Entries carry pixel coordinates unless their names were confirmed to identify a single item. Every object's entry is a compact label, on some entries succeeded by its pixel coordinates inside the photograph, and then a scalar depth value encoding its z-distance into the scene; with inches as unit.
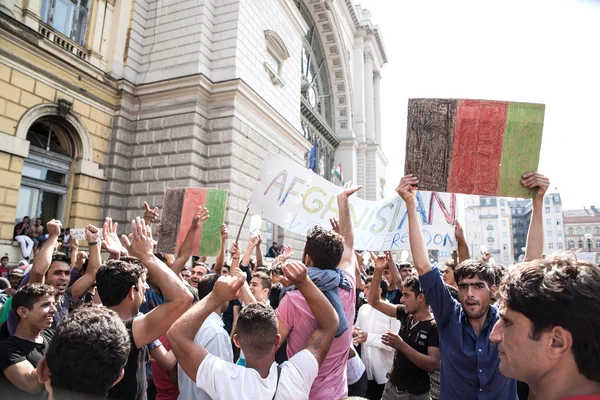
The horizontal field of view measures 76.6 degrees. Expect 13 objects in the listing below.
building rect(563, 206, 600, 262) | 2903.5
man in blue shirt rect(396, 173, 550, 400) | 85.9
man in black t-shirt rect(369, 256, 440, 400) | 115.7
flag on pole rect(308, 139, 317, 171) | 924.0
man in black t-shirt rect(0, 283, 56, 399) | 84.4
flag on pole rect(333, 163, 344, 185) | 957.5
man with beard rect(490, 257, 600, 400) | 46.3
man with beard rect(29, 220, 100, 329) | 129.8
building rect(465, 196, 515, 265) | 3425.2
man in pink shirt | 89.6
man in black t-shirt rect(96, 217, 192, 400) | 81.1
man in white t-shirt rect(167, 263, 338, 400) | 70.7
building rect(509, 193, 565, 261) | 3014.3
